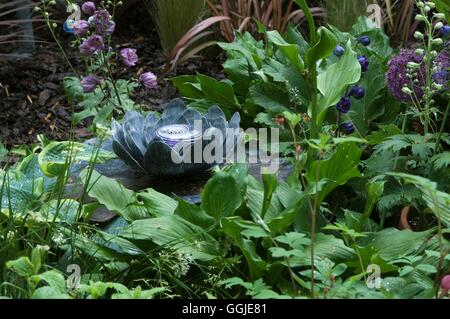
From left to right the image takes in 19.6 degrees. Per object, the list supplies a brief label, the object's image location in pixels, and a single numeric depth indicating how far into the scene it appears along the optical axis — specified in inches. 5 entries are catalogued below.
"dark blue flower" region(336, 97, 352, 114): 189.7
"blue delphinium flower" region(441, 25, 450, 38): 188.4
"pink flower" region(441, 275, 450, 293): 117.2
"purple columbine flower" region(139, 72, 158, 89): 229.6
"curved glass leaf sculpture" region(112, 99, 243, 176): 183.9
